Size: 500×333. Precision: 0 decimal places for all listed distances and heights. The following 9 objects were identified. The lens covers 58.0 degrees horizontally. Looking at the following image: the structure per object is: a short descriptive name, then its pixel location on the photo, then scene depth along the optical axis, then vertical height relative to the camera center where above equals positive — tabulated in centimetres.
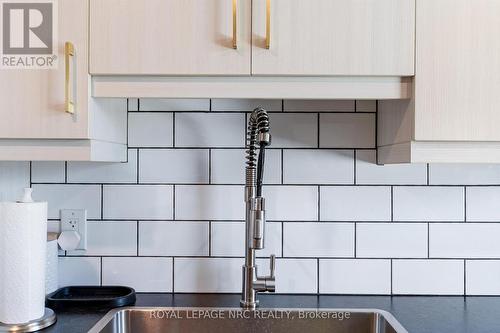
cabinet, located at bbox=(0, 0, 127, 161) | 96 +15
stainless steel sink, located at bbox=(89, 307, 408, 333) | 112 -38
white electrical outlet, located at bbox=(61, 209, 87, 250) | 126 -15
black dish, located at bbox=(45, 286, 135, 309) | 113 -34
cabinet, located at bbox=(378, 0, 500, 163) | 95 +20
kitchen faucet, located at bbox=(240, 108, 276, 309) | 108 -11
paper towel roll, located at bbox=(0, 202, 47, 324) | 94 -20
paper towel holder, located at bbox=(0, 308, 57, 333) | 95 -34
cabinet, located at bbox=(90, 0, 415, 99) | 96 +27
